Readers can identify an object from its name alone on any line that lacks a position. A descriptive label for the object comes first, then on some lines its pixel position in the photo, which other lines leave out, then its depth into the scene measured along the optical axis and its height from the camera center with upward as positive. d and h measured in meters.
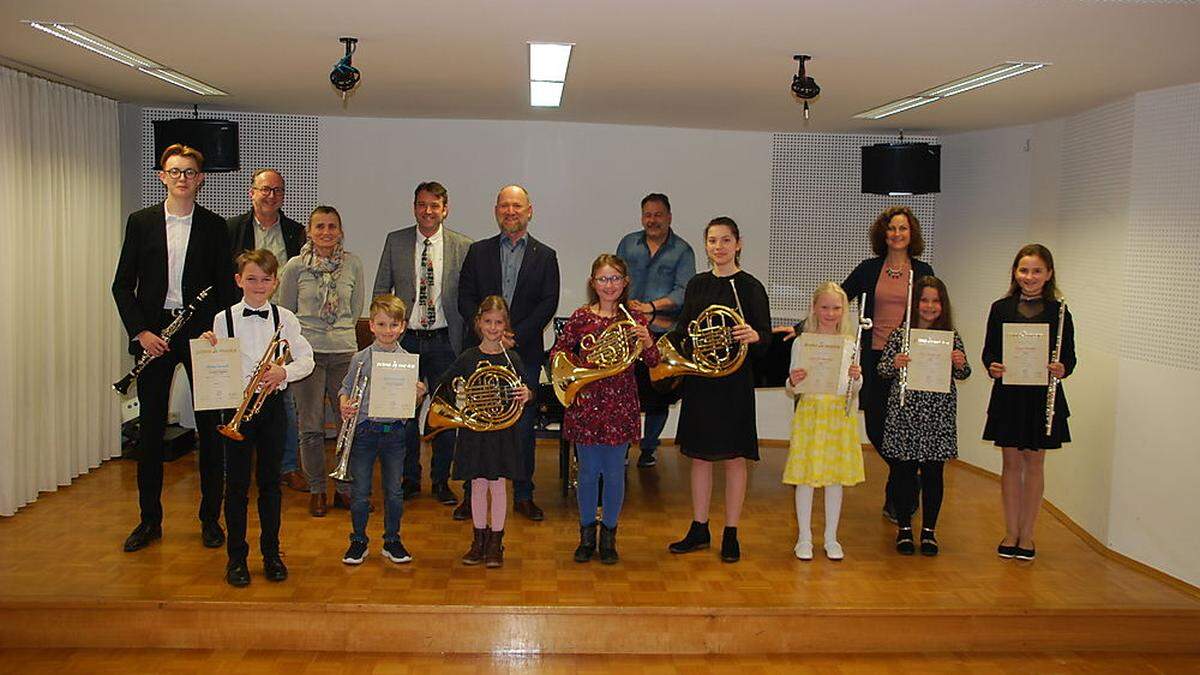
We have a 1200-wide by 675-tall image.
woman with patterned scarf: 6.23 -0.30
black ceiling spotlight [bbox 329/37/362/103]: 5.12 +0.84
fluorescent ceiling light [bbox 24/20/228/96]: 5.11 +1.02
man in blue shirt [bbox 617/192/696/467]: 7.42 +0.04
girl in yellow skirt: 5.68 -0.86
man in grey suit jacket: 6.36 -0.12
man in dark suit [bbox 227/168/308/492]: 6.55 +0.16
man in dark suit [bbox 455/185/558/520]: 6.09 -0.10
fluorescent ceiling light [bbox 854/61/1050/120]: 5.53 +1.01
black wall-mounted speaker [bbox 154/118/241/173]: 7.67 +0.80
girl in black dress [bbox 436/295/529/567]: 5.28 -0.85
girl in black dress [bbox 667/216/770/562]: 5.48 -0.61
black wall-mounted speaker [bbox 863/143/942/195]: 8.30 +0.74
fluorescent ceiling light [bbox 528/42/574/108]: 5.33 +1.02
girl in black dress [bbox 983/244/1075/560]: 5.68 -0.67
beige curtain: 6.34 -0.21
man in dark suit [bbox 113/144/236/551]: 5.43 -0.15
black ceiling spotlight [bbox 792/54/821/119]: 5.38 +0.86
